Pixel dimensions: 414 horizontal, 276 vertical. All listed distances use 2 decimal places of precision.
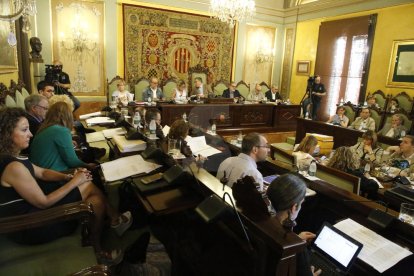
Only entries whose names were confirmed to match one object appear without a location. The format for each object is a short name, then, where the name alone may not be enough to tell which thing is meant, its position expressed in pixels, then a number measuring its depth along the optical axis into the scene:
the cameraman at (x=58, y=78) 5.71
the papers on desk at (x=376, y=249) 1.39
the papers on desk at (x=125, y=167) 1.94
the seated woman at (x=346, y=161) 2.79
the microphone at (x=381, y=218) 1.55
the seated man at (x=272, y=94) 7.79
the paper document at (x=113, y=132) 3.03
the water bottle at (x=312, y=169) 2.43
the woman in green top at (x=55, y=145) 2.24
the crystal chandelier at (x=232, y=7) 5.93
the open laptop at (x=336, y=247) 1.34
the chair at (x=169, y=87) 7.43
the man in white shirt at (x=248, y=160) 2.12
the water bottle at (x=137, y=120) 3.47
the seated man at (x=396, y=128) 4.68
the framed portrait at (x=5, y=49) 4.02
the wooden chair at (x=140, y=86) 7.09
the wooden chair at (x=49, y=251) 1.36
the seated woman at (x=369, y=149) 3.79
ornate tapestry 7.38
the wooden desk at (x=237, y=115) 6.11
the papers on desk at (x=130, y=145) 2.42
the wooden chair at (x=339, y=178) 2.18
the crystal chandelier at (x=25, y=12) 3.09
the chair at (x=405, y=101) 6.09
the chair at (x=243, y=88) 8.16
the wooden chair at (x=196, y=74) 7.89
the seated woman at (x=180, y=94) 6.50
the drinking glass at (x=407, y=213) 1.67
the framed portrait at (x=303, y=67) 8.50
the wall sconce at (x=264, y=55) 9.01
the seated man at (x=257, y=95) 7.57
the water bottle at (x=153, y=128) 2.85
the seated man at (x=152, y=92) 6.59
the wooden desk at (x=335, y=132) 4.61
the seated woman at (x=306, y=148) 3.16
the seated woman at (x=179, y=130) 2.64
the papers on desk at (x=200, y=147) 2.70
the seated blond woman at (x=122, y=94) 6.17
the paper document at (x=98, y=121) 3.82
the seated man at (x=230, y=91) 7.32
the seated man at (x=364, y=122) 5.28
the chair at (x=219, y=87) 7.80
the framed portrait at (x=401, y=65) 6.20
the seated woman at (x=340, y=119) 5.46
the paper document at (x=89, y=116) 4.30
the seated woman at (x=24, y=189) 1.51
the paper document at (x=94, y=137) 3.22
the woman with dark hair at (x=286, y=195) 1.43
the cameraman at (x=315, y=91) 7.59
